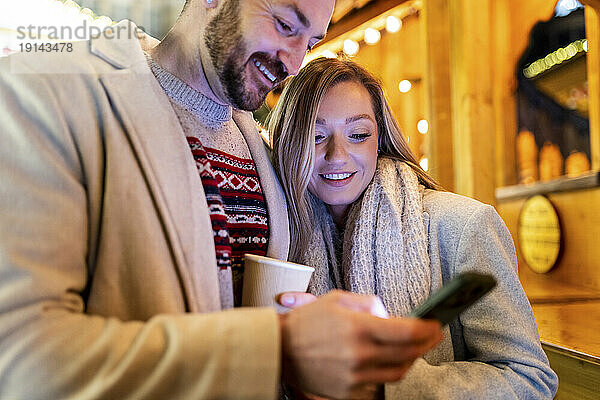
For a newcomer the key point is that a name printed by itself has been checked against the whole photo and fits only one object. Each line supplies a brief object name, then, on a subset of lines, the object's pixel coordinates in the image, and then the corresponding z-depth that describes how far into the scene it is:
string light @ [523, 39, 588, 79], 3.56
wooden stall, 1.75
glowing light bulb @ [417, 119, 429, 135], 4.19
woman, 1.08
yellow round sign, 2.30
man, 0.65
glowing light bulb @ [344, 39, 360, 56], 4.17
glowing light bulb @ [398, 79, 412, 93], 4.39
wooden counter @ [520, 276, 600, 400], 1.49
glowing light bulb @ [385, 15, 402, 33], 3.69
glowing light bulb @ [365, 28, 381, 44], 3.96
